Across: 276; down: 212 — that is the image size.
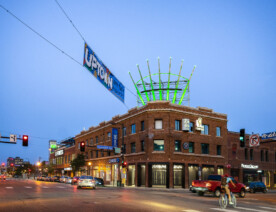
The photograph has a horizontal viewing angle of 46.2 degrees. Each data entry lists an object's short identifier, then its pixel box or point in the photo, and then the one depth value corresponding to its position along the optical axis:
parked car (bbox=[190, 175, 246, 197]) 26.72
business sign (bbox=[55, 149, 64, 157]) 94.62
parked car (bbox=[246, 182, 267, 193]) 40.88
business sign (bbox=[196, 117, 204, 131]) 48.47
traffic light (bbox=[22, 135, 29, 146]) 35.83
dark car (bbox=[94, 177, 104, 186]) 48.38
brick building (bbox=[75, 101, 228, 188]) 45.66
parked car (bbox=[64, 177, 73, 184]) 59.73
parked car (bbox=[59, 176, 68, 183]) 63.49
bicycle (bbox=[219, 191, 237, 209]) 16.95
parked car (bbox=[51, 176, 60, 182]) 73.77
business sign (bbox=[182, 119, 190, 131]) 46.72
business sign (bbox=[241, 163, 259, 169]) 55.34
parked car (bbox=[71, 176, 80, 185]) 53.24
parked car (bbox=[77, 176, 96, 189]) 34.41
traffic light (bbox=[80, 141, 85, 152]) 41.37
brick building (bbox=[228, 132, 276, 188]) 54.81
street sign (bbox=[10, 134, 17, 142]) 39.28
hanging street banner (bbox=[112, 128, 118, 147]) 55.20
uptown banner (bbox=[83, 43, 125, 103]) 14.03
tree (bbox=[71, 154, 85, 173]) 68.12
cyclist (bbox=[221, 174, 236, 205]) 17.44
